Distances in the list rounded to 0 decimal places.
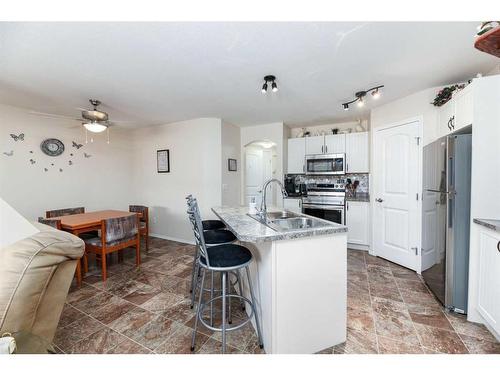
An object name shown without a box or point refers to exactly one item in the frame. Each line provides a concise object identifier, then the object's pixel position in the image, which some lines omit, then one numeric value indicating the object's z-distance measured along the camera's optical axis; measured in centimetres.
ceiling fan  265
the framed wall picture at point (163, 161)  418
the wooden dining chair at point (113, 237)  252
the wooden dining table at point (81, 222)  241
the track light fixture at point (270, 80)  216
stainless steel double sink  152
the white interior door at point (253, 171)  504
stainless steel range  360
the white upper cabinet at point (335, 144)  375
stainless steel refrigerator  177
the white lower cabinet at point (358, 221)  341
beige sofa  96
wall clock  336
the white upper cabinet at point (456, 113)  178
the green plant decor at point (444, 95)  212
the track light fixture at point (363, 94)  242
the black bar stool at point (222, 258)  134
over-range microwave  371
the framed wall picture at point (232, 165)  411
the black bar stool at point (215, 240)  187
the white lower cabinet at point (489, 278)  145
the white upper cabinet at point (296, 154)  410
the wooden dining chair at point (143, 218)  341
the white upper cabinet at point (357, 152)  360
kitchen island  129
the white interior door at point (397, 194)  268
